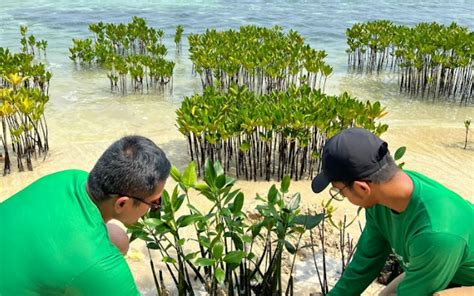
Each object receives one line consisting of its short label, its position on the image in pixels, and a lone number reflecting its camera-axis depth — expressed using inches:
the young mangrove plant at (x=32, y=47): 416.8
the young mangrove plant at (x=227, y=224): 94.0
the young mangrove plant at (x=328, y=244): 128.2
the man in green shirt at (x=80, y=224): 70.9
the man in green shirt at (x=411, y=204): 74.9
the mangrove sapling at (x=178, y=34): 442.0
